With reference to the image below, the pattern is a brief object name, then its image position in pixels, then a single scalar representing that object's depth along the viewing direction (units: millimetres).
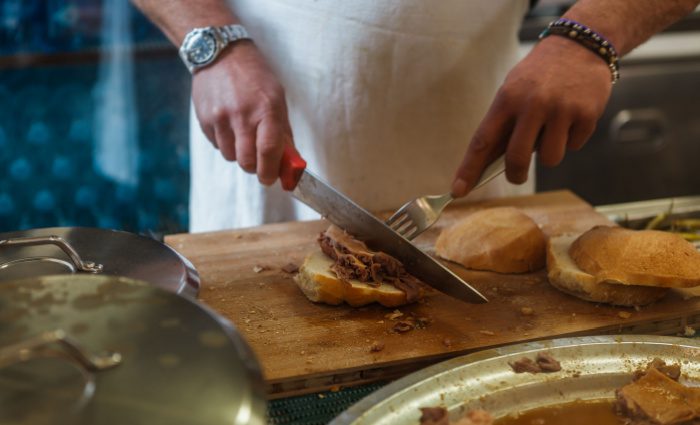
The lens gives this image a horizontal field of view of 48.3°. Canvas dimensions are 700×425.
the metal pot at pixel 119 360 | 895
